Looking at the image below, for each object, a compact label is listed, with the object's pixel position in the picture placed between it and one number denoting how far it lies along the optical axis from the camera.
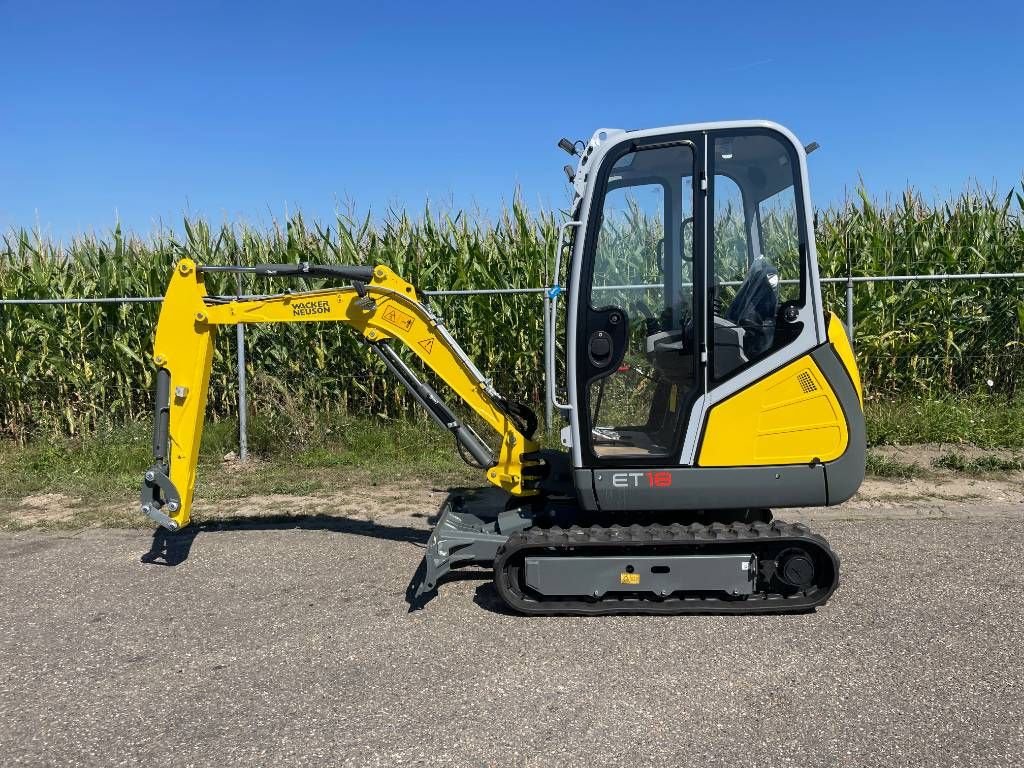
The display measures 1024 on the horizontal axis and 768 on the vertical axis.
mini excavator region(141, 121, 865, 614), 4.48
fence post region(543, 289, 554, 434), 8.34
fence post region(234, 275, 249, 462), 8.98
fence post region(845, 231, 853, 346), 7.87
